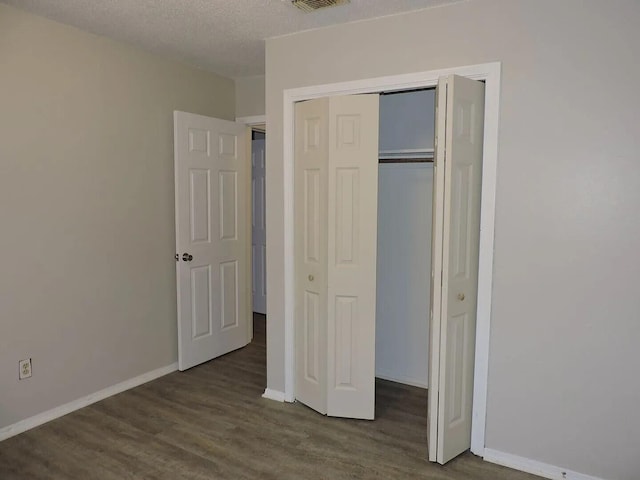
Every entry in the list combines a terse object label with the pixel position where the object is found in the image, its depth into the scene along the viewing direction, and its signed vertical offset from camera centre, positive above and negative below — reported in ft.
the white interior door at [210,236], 12.36 -1.23
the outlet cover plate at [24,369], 9.37 -3.53
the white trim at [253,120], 13.83 +2.11
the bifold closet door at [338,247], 9.50 -1.12
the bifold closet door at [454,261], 7.85 -1.15
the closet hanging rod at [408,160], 11.21 +0.80
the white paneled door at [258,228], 18.42 -1.42
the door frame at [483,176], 8.22 +0.31
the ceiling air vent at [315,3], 8.37 +3.35
